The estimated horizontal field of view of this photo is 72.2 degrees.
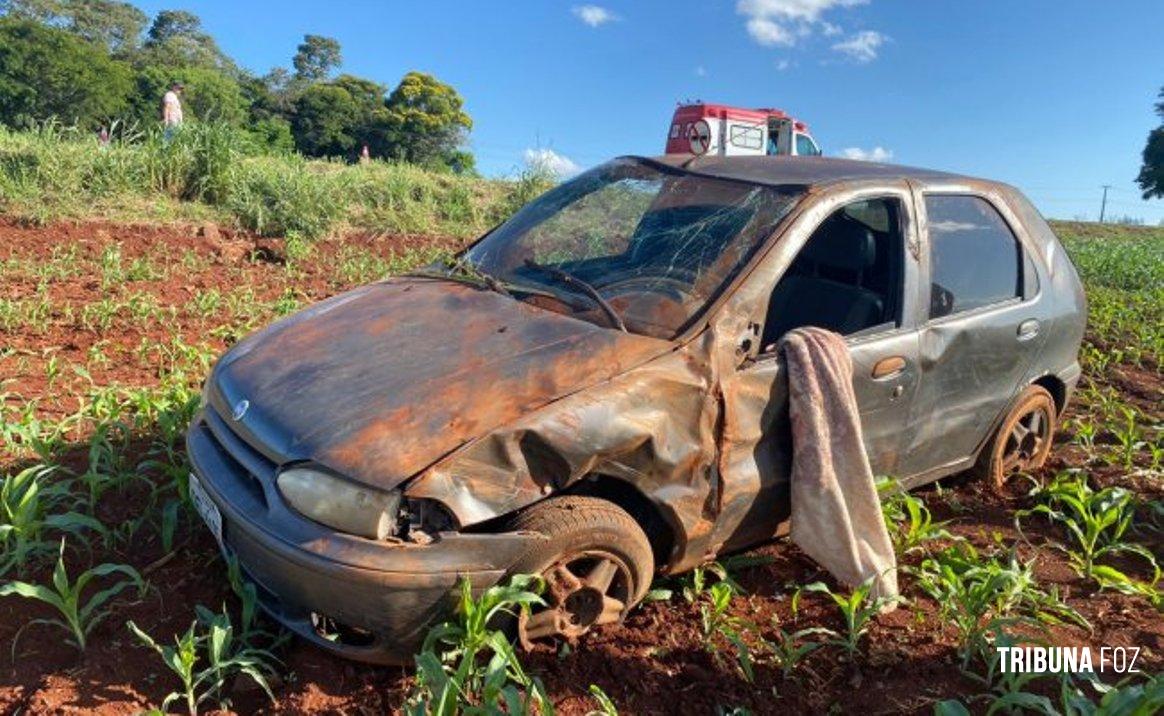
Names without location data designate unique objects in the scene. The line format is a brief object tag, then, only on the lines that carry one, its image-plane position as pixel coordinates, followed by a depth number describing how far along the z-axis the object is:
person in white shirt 12.95
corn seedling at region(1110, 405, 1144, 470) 4.55
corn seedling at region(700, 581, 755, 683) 2.67
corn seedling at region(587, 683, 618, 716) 2.21
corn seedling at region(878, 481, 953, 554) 3.32
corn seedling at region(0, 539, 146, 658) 2.46
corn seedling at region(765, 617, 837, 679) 2.60
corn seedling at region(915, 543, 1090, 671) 2.74
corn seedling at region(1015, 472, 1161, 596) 3.29
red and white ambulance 21.20
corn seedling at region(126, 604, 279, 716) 2.26
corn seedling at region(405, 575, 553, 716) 2.10
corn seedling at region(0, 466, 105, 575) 2.84
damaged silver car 2.26
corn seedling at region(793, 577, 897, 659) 2.75
